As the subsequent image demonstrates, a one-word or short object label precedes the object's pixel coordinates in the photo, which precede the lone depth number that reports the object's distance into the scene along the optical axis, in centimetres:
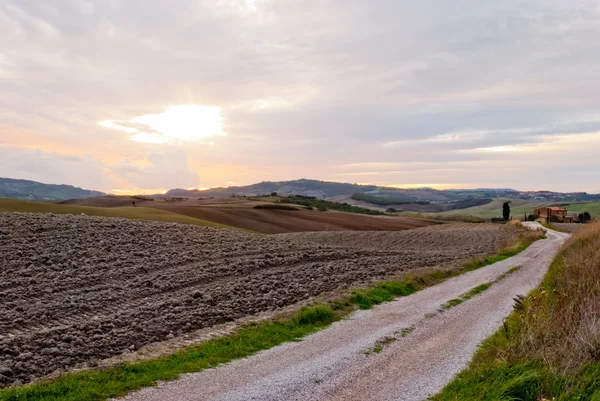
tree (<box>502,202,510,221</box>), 13171
